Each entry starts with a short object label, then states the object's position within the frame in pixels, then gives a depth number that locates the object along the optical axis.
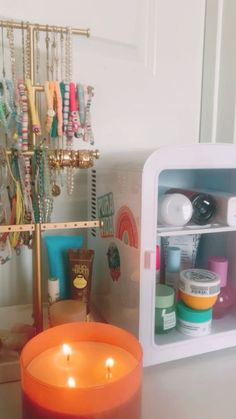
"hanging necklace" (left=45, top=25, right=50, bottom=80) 0.59
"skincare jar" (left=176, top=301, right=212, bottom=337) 0.59
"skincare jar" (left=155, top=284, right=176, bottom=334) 0.58
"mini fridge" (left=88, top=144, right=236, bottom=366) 0.51
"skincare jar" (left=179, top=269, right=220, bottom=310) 0.59
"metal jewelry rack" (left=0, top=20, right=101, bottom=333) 0.51
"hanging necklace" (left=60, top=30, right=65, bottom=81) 0.59
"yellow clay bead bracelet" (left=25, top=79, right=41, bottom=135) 0.49
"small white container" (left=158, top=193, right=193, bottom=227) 0.58
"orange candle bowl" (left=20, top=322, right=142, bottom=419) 0.35
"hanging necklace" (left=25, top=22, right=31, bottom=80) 0.52
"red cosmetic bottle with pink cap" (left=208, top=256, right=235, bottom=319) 0.65
